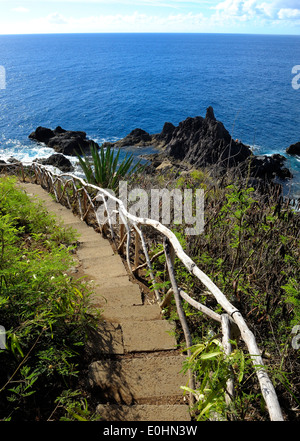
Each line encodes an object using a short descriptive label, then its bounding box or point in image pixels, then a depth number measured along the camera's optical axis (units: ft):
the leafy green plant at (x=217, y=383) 4.81
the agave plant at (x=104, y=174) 22.96
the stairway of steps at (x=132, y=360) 6.13
